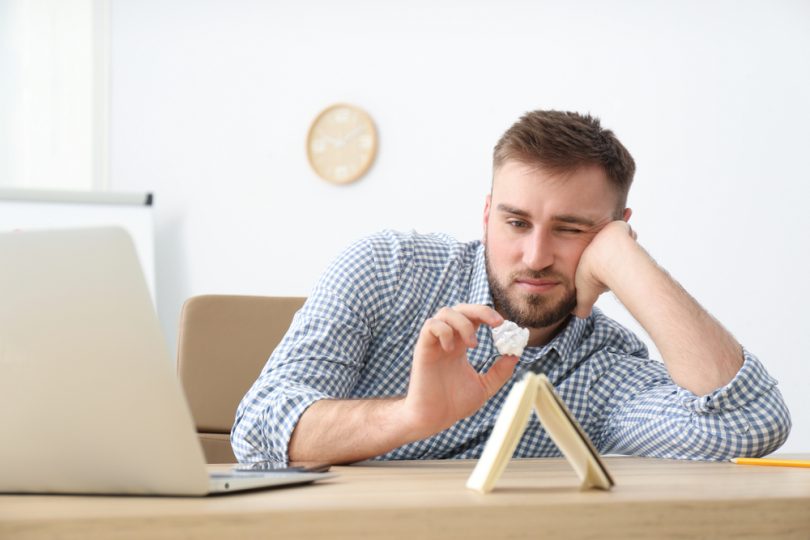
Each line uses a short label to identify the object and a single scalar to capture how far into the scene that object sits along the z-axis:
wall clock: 4.10
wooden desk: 1.07
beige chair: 2.17
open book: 1.35
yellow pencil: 1.63
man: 1.81
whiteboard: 3.77
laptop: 1.22
